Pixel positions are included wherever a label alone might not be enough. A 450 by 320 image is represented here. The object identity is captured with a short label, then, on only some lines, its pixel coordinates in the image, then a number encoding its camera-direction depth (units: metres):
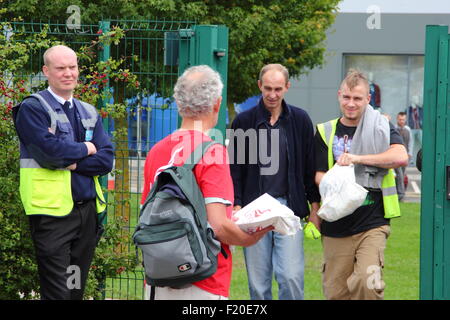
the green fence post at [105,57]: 15.08
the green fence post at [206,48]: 14.48
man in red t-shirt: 8.47
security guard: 11.80
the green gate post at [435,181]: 12.72
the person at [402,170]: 36.53
